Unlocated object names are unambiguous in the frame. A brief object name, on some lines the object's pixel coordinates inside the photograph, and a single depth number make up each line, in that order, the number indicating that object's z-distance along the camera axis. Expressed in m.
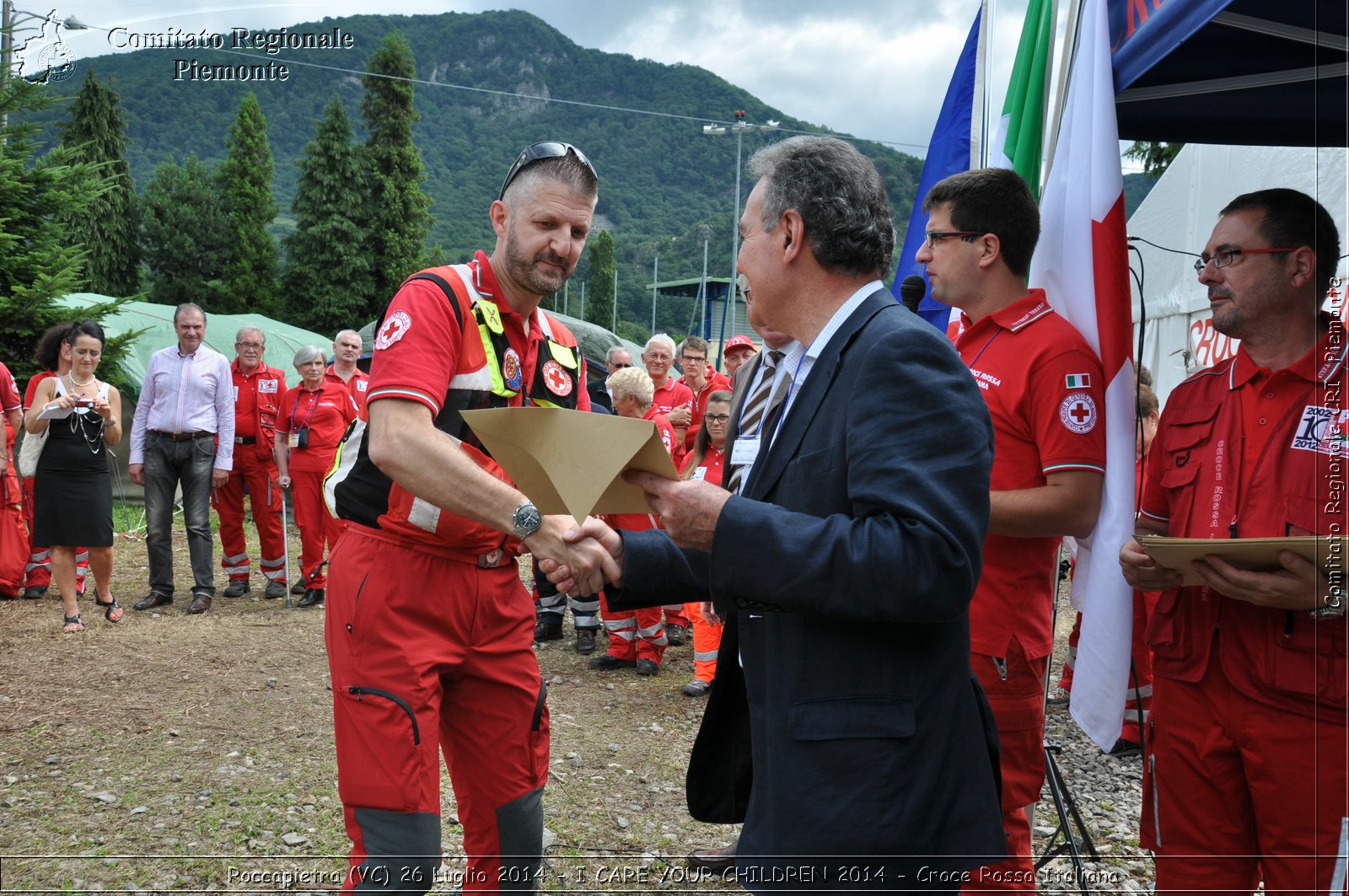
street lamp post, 26.12
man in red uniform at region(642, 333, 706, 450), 9.58
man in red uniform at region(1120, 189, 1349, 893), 2.30
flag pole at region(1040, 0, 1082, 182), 3.19
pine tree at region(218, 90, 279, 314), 38.38
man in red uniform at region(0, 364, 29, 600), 8.47
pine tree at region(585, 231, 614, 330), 72.56
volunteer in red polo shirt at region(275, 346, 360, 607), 9.39
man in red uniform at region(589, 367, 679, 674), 7.43
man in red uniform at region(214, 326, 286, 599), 9.62
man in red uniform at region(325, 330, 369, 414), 9.83
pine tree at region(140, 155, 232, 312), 40.50
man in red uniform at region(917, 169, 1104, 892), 2.73
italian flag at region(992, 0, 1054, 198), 3.58
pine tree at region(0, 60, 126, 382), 11.44
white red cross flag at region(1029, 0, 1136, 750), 2.79
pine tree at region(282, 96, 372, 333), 37.62
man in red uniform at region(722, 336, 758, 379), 9.12
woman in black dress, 7.91
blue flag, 4.38
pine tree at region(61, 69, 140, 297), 27.75
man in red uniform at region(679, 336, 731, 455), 9.35
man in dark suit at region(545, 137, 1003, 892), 1.62
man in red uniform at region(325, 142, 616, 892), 2.52
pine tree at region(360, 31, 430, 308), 38.94
